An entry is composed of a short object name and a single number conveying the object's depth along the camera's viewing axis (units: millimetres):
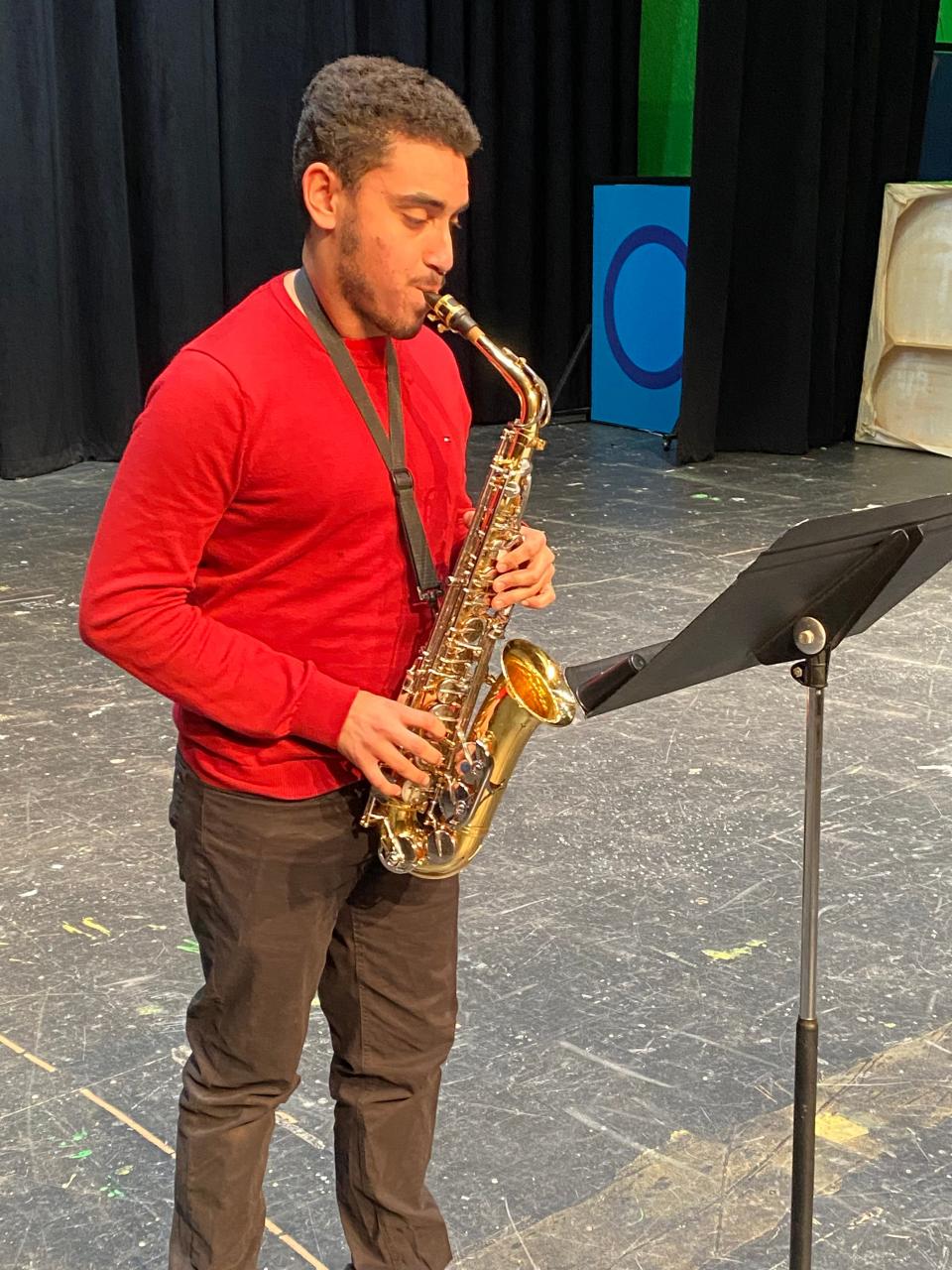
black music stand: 1681
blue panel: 8781
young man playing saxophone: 1647
